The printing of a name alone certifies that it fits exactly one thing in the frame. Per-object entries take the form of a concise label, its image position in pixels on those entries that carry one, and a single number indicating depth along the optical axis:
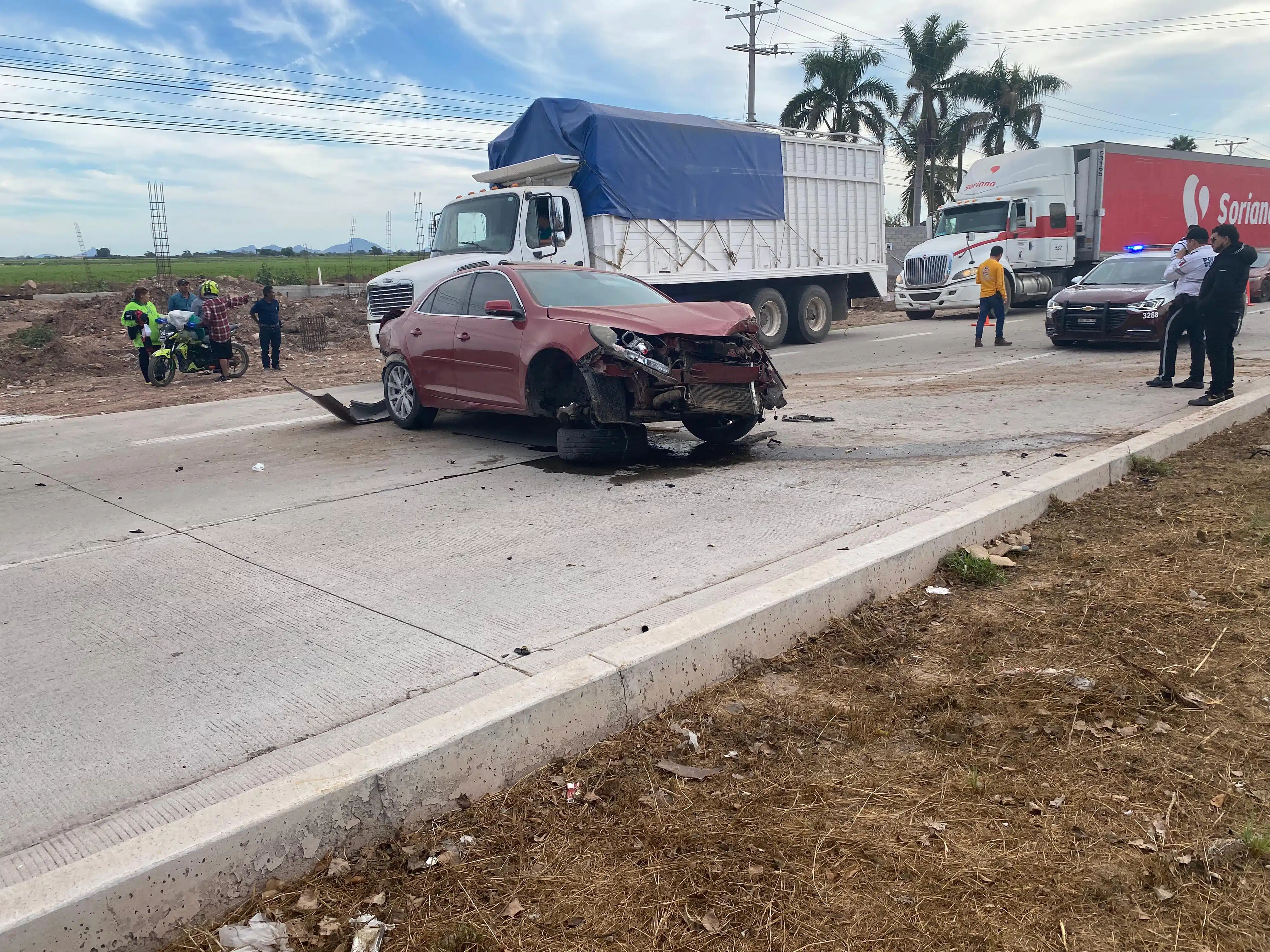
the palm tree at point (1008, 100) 45.97
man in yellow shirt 16.50
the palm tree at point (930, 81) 44.50
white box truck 15.06
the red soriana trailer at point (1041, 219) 24.73
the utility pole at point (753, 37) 39.38
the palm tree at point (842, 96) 43.50
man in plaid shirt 17.09
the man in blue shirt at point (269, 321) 18.55
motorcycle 16.89
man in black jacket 9.57
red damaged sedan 7.38
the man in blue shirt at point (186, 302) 17.31
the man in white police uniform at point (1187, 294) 10.58
